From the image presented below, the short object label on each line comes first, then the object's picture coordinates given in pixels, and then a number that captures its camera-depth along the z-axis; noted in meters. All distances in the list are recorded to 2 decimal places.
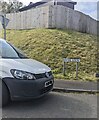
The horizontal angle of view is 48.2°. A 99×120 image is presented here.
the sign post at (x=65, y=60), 4.48
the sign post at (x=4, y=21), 4.77
